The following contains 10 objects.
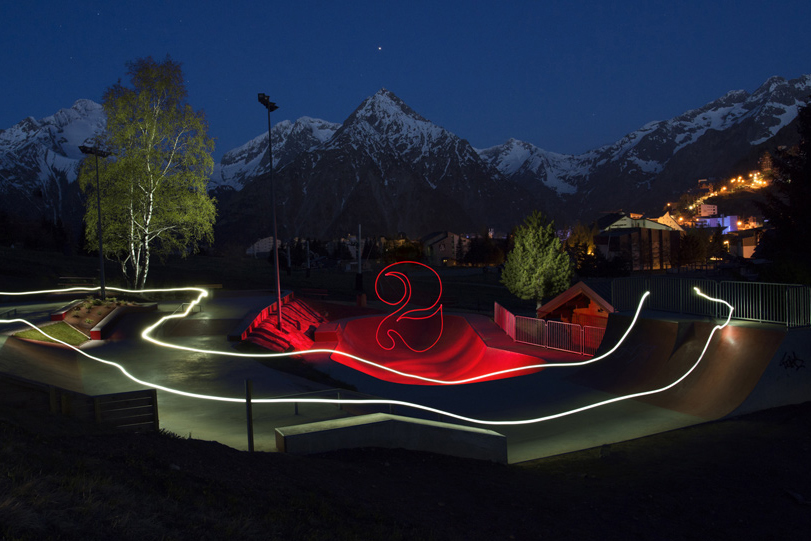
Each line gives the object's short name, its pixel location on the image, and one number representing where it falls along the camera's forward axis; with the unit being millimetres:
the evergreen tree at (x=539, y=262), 30719
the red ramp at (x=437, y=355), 21281
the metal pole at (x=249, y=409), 7967
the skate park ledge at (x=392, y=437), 8352
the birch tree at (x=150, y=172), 26219
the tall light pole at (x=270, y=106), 20109
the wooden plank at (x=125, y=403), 8008
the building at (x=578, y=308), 21655
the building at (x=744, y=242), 86562
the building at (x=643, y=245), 71938
